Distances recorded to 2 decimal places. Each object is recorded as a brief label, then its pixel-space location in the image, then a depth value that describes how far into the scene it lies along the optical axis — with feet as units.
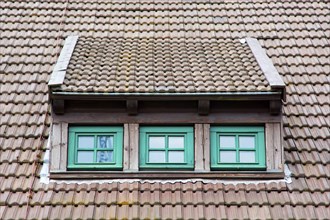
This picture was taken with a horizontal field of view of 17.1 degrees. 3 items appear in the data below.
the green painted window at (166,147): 45.06
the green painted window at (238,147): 45.24
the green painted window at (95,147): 45.04
